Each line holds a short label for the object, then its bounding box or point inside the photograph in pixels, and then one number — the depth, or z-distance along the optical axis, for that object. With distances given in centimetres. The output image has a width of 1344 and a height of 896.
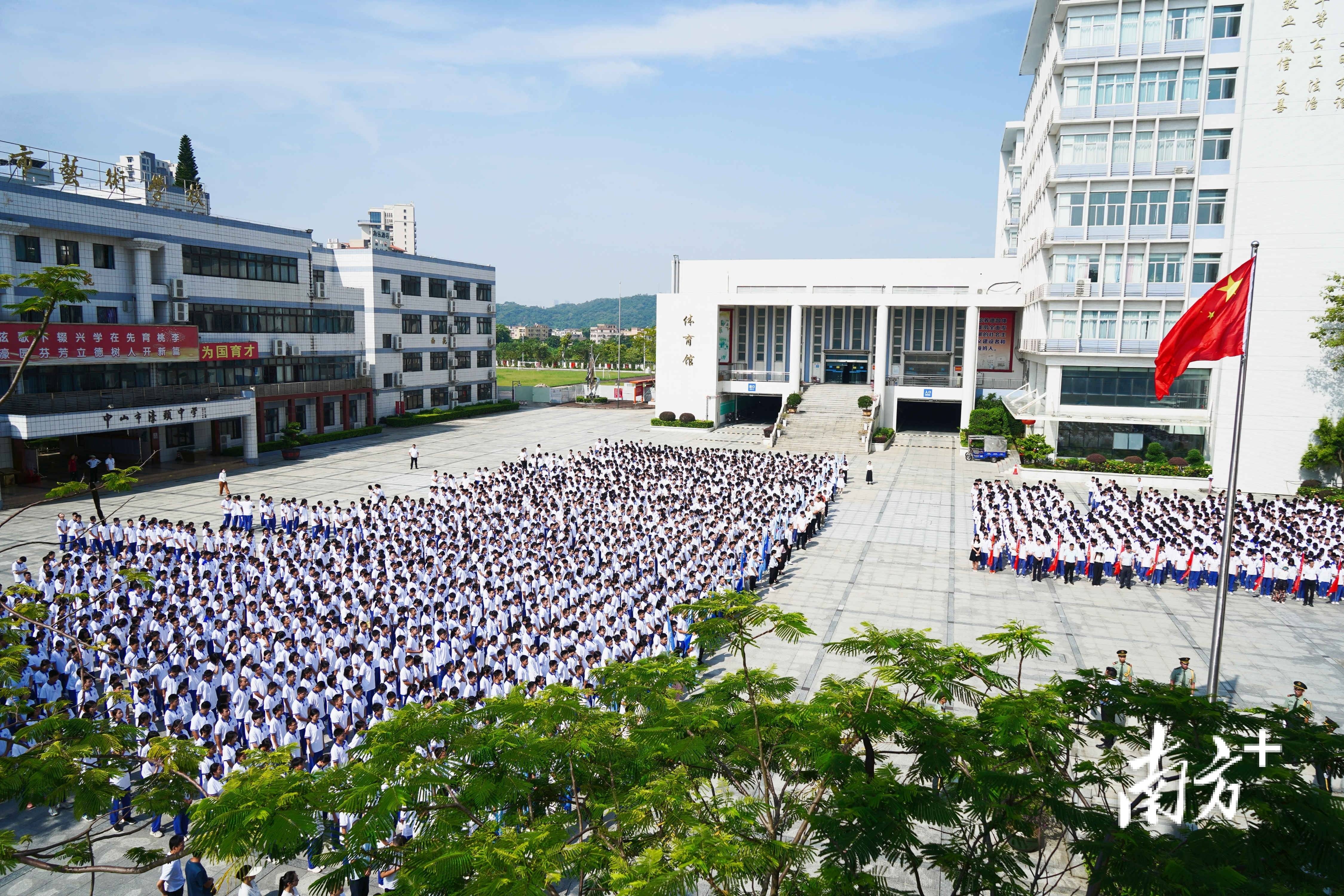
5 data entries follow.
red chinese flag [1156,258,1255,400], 1112
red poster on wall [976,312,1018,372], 4234
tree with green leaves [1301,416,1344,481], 2659
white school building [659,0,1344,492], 2680
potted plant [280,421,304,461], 3231
